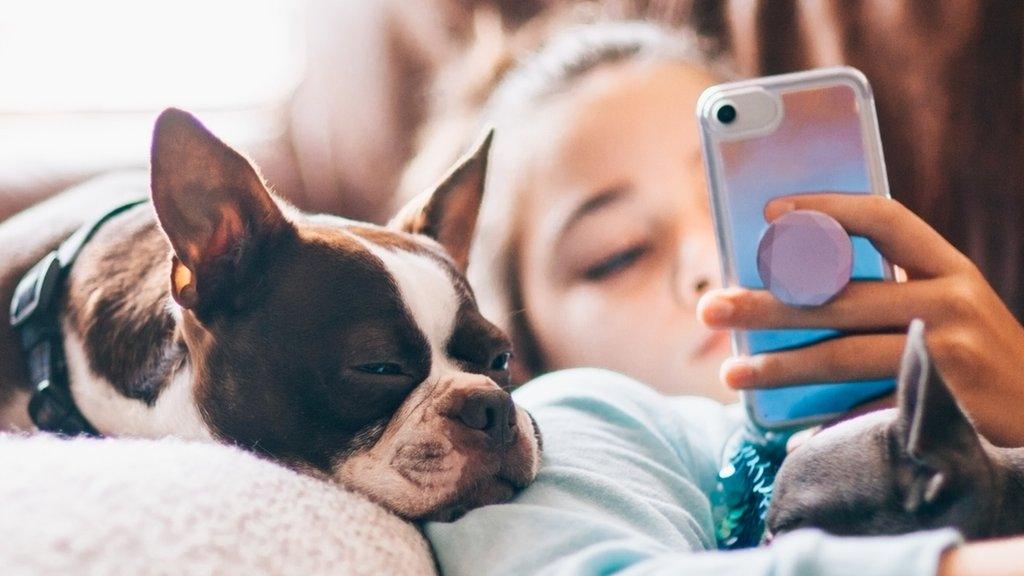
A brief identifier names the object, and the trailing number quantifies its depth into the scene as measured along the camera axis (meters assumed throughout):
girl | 0.87
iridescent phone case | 0.93
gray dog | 0.64
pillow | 0.58
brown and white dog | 0.79
